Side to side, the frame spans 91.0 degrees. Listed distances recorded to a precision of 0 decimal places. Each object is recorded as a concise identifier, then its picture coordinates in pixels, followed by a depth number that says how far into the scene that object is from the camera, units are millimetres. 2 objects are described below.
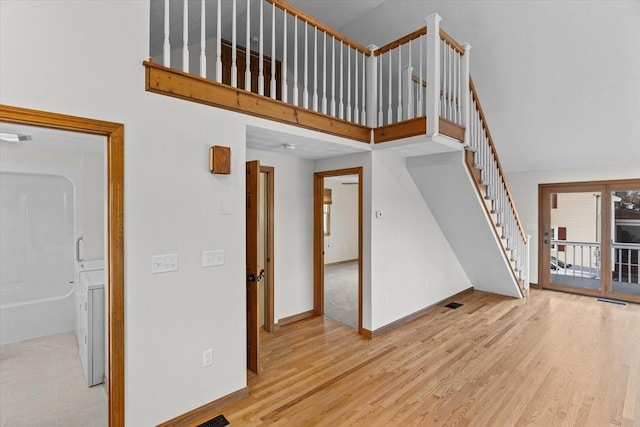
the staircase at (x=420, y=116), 2543
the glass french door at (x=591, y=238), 5230
